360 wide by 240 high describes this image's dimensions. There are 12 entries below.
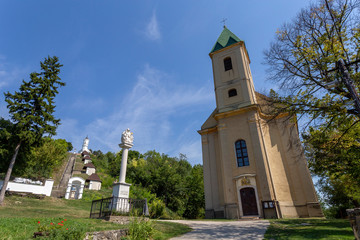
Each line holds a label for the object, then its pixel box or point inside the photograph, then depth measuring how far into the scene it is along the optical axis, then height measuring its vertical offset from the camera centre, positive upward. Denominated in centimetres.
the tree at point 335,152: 940 +287
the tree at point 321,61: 889 +662
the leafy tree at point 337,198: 2262 +159
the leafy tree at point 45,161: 2616 +701
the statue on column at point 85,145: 9268 +2937
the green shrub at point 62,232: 517 -40
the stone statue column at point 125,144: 1306 +440
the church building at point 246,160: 1655 +440
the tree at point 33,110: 1681 +838
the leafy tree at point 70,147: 8304 +2542
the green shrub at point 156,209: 1706 +40
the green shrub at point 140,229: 680 -49
